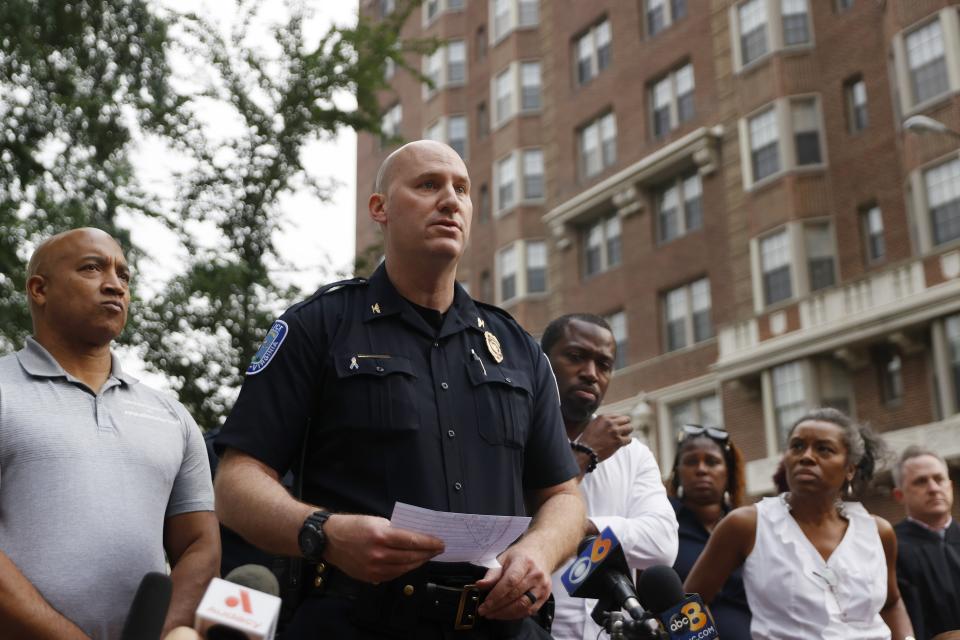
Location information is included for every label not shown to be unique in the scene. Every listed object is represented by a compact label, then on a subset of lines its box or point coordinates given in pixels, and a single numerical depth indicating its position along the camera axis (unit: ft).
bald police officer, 10.04
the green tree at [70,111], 39.68
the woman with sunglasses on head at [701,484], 22.81
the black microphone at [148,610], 7.18
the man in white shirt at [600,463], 16.28
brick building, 81.82
